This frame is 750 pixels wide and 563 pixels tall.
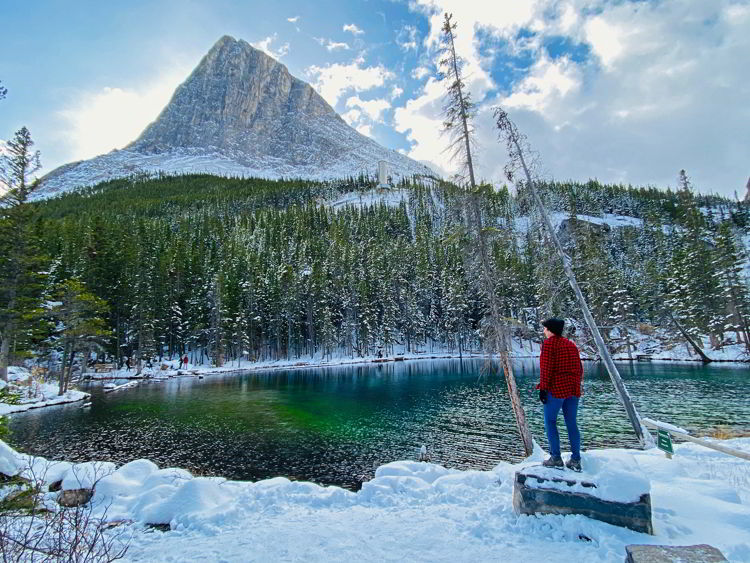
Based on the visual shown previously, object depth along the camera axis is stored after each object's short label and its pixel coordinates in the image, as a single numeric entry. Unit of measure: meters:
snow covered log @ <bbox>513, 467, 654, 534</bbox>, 5.00
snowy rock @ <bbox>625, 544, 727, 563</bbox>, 3.74
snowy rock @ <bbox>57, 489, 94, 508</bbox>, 8.14
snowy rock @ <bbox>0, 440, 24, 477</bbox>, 8.95
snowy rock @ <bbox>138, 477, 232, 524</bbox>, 6.85
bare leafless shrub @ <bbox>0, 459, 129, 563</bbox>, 5.63
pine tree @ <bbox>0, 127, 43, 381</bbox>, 25.27
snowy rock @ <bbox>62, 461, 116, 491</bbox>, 8.92
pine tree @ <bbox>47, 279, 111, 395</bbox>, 30.75
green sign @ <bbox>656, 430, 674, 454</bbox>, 8.04
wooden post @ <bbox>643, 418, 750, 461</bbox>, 6.75
